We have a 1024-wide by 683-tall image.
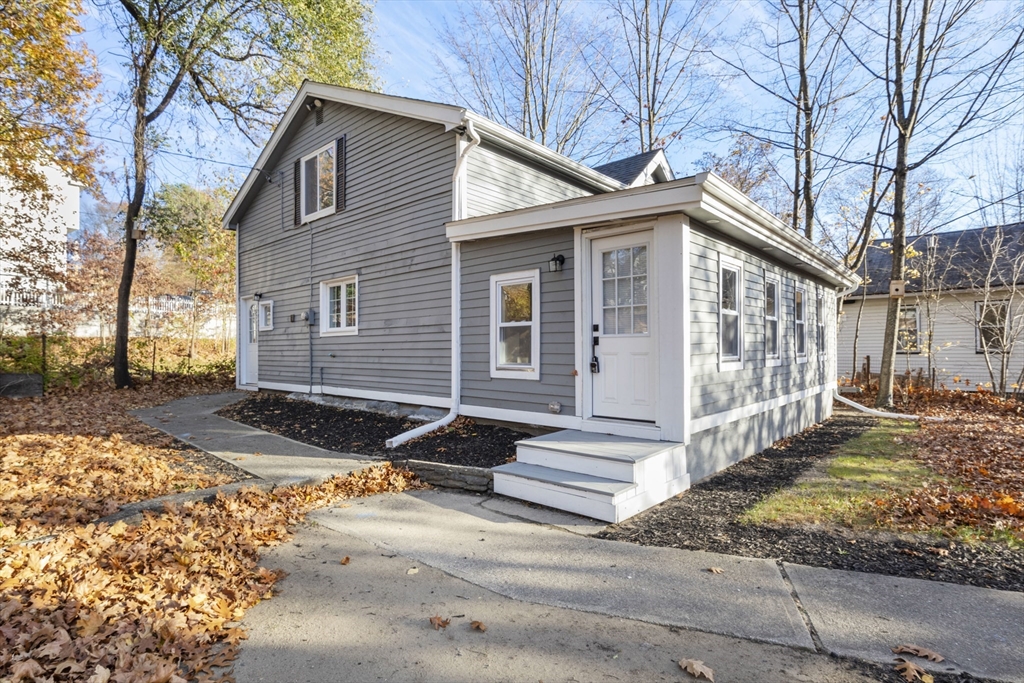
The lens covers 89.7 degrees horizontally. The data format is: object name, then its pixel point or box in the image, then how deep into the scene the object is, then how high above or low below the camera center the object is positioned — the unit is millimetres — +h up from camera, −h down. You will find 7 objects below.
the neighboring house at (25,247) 11891 +2299
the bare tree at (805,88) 13875 +7520
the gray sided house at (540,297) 5535 +682
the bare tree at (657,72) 17730 +9811
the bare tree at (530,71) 19234 +10694
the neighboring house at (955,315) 13781 +820
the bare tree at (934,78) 10617 +5799
